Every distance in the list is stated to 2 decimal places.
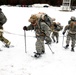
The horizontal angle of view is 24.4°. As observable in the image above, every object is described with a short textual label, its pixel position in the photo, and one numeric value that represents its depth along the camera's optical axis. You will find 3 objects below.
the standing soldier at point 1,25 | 7.33
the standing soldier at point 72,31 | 7.79
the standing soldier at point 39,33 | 6.70
